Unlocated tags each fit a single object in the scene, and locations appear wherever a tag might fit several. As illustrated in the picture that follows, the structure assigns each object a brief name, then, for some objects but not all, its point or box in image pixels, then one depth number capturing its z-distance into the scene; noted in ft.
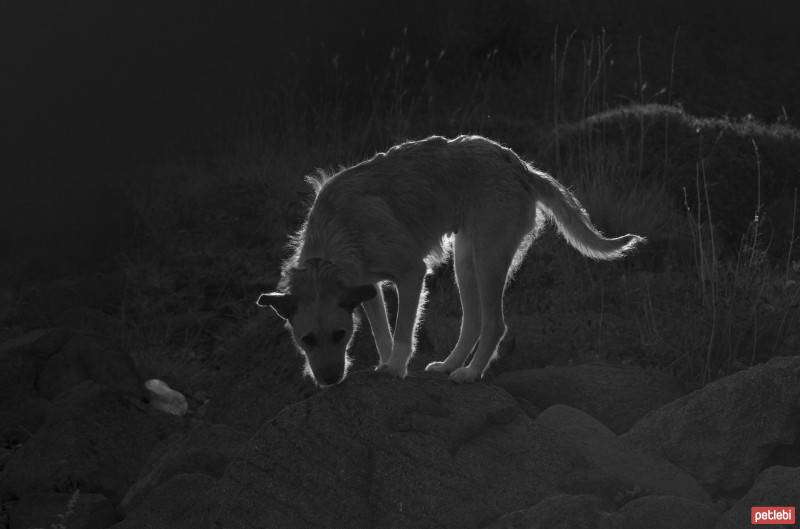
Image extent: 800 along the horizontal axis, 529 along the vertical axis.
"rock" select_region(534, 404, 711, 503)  20.20
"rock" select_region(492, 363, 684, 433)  26.17
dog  19.84
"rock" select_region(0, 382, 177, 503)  26.30
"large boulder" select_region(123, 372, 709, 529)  19.16
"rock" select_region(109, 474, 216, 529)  22.31
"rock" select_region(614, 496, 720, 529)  17.65
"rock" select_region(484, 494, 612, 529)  17.16
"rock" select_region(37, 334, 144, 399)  31.55
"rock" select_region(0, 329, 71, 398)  31.32
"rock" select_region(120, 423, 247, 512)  24.32
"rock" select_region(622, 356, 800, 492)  21.97
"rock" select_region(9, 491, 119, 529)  23.99
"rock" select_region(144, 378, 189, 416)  32.37
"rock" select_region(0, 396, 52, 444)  30.55
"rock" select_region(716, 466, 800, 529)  17.70
